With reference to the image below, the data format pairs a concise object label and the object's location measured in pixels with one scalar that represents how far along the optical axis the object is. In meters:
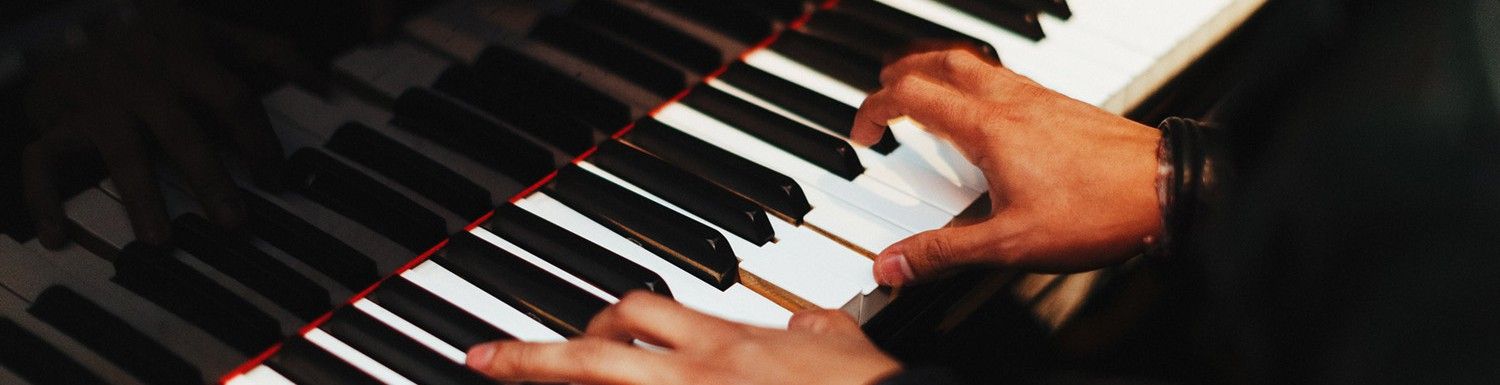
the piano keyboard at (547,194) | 1.56
